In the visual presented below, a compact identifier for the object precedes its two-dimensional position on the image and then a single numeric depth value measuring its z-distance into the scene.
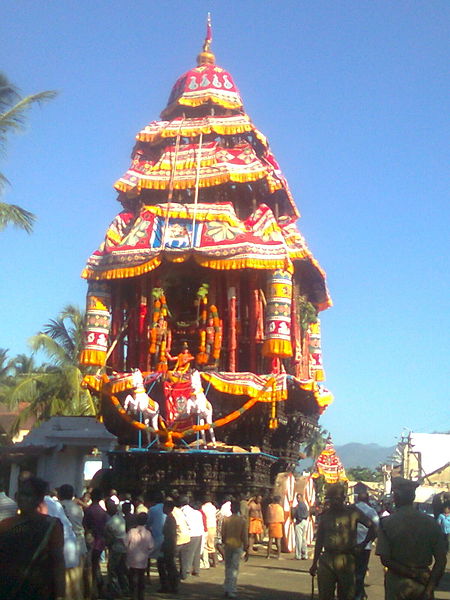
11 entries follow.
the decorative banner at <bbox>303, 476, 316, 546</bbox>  22.39
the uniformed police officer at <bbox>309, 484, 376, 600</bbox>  7.30
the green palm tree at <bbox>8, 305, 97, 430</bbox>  30.86
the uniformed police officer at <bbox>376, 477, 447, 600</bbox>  5.95
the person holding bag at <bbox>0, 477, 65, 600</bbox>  4.43
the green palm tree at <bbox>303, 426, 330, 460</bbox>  58.56
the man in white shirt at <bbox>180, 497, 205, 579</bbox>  13.52
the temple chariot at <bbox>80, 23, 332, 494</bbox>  21.81
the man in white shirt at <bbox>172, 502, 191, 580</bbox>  12.80
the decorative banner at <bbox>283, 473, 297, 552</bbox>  20.97
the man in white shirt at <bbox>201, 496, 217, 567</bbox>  16.05
